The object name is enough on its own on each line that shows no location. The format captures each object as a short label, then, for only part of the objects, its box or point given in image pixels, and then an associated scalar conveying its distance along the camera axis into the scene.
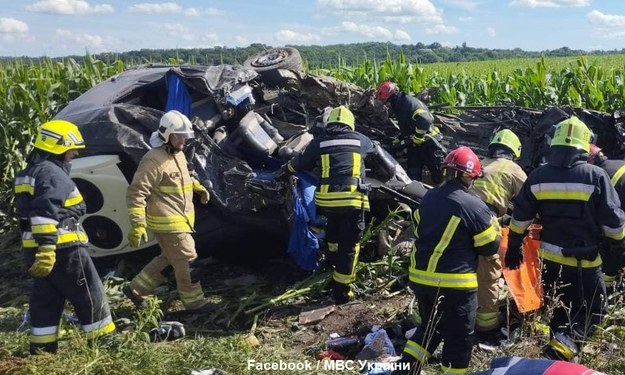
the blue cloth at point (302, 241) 5.96
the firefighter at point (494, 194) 4.95
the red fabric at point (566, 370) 2.30
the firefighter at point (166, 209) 5.29
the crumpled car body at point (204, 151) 6.18
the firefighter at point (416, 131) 7.59
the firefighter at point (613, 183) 4.93
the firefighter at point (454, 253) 4.04
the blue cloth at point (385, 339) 4.62
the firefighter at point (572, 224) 4.25
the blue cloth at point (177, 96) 6.57
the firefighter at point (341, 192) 5.64
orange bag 4.79
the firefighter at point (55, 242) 4.34
